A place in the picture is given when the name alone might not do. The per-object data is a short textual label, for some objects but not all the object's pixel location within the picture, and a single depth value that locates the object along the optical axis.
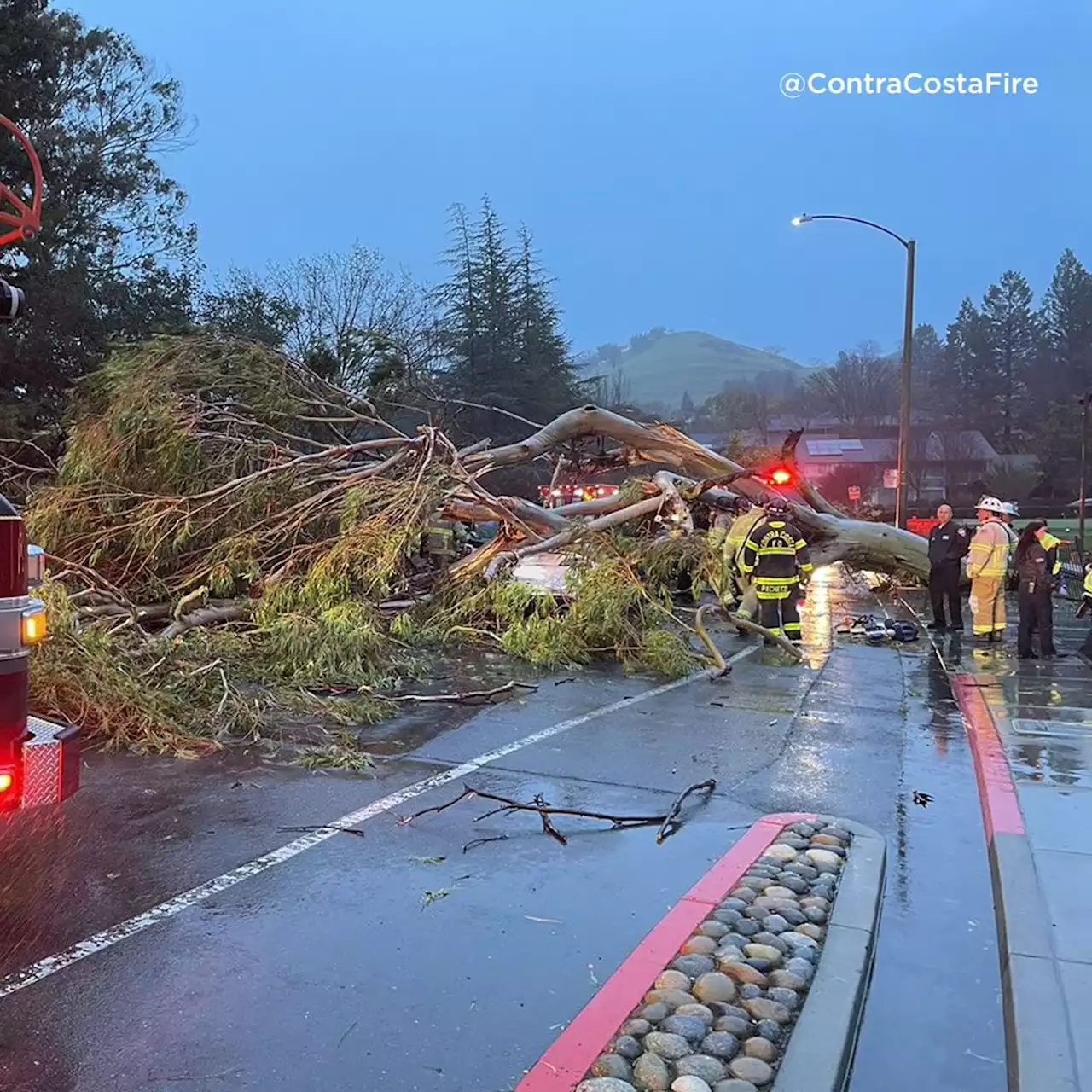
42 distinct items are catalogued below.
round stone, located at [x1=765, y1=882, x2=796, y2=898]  3.83
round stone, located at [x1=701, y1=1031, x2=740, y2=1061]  2.80
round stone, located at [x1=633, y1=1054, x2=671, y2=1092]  2.63
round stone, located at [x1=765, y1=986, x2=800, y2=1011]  3.08
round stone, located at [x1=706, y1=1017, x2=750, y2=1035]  2.91
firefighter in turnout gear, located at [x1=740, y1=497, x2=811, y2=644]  9.91
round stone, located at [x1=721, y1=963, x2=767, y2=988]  3.20
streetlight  18.20
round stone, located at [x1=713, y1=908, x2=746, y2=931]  3.61
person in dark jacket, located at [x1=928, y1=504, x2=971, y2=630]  11.87
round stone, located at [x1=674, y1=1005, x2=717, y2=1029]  2.95
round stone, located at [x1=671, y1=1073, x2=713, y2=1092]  2.61
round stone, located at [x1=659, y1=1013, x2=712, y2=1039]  2.87
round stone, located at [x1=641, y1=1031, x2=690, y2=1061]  2.78
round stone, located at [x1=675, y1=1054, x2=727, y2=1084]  2.68
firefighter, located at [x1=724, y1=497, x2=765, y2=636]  11.02
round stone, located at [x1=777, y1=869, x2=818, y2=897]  3.91
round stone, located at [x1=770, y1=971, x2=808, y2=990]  3.18
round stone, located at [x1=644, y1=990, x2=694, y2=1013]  3.04
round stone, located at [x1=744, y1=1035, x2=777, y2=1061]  2.81
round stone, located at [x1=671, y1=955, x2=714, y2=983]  3.24
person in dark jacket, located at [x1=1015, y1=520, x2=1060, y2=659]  9.91
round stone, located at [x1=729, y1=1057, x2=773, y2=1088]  2.69
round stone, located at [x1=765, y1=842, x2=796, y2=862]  4.24
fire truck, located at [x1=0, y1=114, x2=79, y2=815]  3.26
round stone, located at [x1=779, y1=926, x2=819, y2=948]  3.46
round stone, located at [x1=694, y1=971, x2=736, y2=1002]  3.09
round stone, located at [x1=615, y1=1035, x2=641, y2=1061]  2.76
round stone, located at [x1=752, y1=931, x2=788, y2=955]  3.43
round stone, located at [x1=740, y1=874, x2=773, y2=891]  3.92
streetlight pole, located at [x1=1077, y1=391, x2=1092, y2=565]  20.49
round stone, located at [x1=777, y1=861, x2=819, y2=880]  4.05
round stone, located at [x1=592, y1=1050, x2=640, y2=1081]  2.67
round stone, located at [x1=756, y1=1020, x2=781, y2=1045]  2.91
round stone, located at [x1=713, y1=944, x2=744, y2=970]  3.29
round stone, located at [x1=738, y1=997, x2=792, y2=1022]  3.00
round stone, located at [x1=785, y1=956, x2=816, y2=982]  3.26
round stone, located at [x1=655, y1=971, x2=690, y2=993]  3.13
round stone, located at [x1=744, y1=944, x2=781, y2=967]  3.33
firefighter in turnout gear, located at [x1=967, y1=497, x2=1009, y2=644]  10.98
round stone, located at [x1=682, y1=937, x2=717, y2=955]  3.38
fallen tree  7.72
